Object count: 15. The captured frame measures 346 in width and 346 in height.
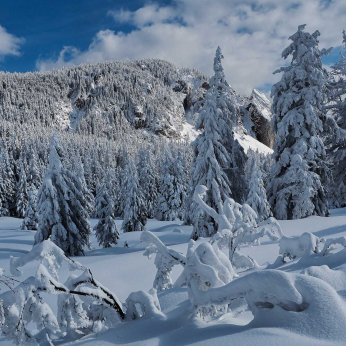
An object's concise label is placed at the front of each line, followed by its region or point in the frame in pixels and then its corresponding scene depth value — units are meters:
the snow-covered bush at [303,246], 3.65
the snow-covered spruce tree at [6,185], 44.72
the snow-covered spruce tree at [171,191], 34.84
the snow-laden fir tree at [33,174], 44.62
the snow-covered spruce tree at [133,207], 27.86
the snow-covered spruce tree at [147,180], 38.59
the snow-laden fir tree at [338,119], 13.62
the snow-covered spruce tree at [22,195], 42.59
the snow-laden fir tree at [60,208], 15.42
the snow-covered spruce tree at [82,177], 39.48
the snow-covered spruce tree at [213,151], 13.30
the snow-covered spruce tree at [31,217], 30.44
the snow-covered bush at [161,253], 3.54
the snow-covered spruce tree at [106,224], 22.13
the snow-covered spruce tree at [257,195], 21.41
